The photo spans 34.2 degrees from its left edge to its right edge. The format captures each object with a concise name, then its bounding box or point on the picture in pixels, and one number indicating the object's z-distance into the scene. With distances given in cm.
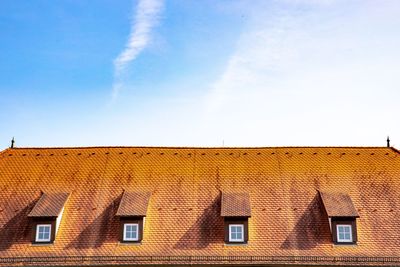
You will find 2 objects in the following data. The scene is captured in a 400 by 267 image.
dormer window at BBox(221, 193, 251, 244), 3325
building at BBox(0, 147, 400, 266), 3256
